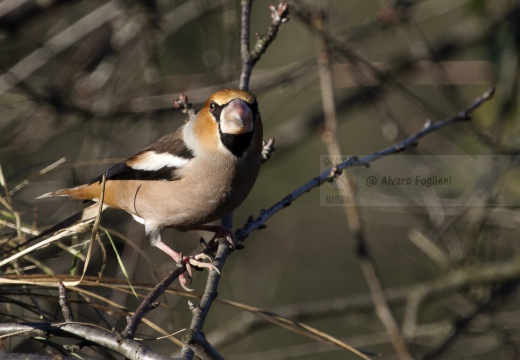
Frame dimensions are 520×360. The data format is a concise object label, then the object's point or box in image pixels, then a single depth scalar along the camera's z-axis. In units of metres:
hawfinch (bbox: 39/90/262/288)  6.86
